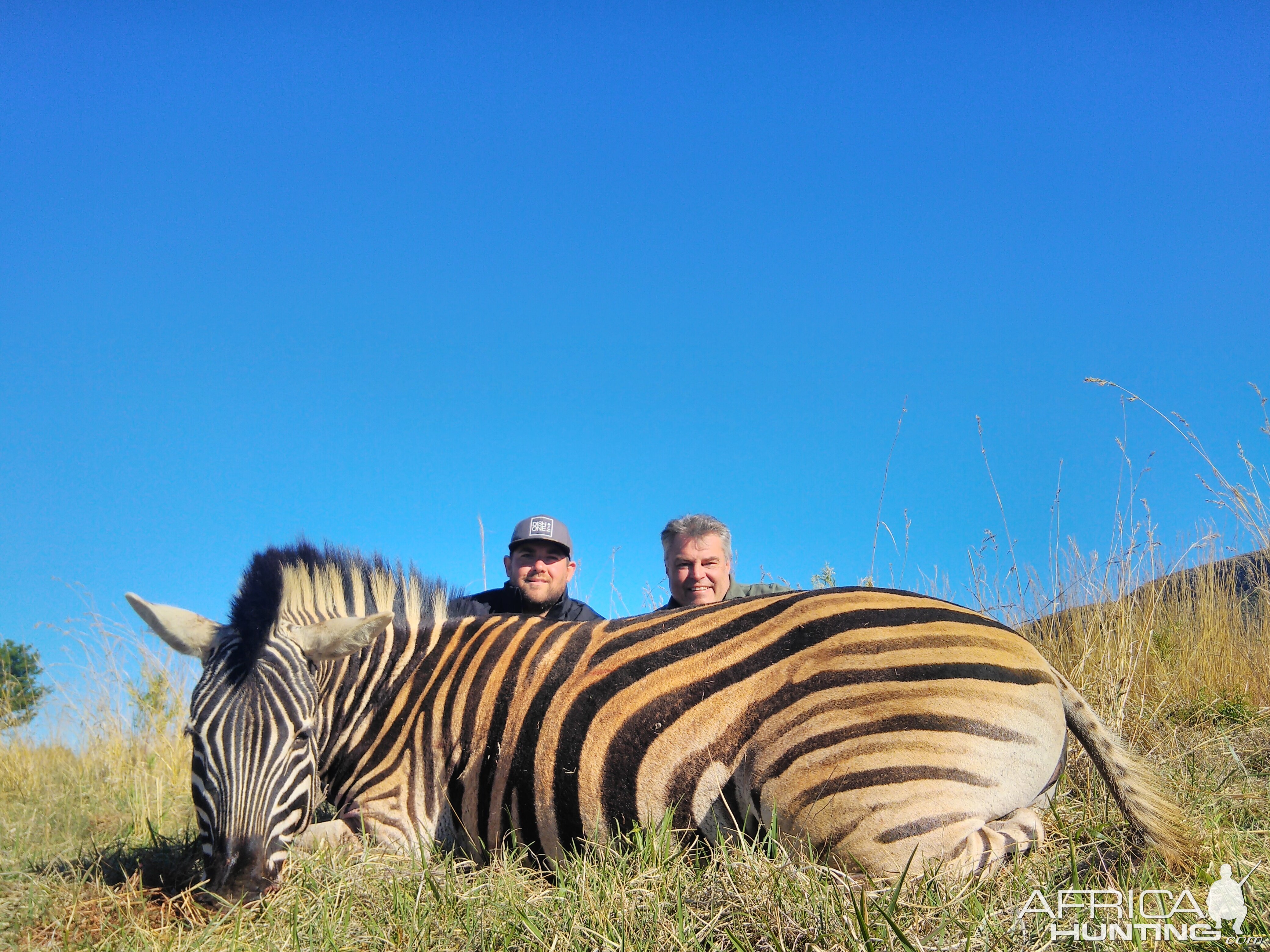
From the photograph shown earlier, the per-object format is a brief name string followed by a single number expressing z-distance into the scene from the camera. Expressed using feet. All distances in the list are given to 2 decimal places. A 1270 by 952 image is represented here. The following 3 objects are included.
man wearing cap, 21.61
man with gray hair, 20.42
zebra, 9.82
